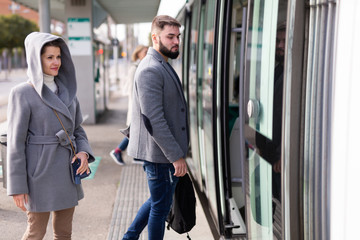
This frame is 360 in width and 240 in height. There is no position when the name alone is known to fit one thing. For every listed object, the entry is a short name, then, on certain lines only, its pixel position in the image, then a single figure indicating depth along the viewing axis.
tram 1.91
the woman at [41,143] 2.87
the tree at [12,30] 55.78
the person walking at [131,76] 7.54
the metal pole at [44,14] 6.66
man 3.25
